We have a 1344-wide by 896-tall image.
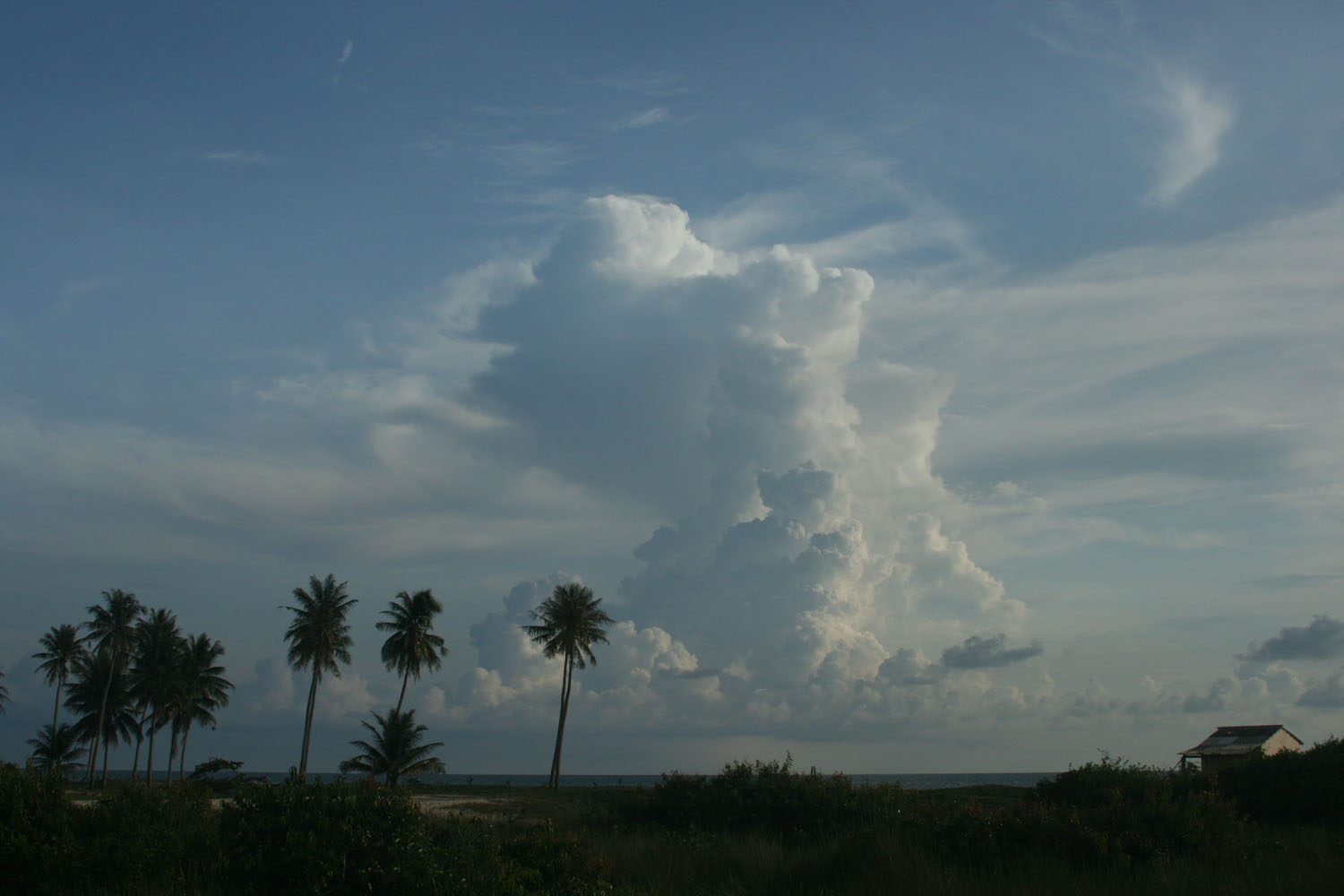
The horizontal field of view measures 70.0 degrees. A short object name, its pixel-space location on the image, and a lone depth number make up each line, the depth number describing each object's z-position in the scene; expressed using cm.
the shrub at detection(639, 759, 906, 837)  2181
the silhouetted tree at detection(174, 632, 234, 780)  6588
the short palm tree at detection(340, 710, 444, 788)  5194
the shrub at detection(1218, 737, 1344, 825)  2505
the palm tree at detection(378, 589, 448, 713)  5884
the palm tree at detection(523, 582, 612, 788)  5872
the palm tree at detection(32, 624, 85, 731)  7044
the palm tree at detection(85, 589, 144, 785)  6384
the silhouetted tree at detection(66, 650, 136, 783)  6612
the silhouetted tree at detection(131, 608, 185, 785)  6334
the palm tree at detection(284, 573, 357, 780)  5725
